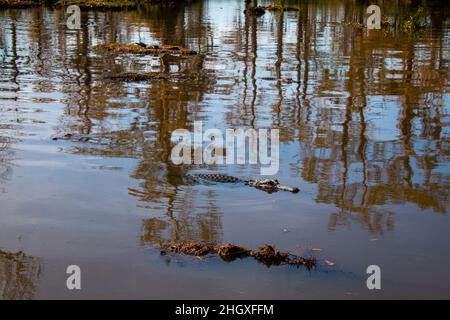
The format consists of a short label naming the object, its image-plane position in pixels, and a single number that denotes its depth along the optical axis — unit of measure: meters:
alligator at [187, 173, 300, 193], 8.11
